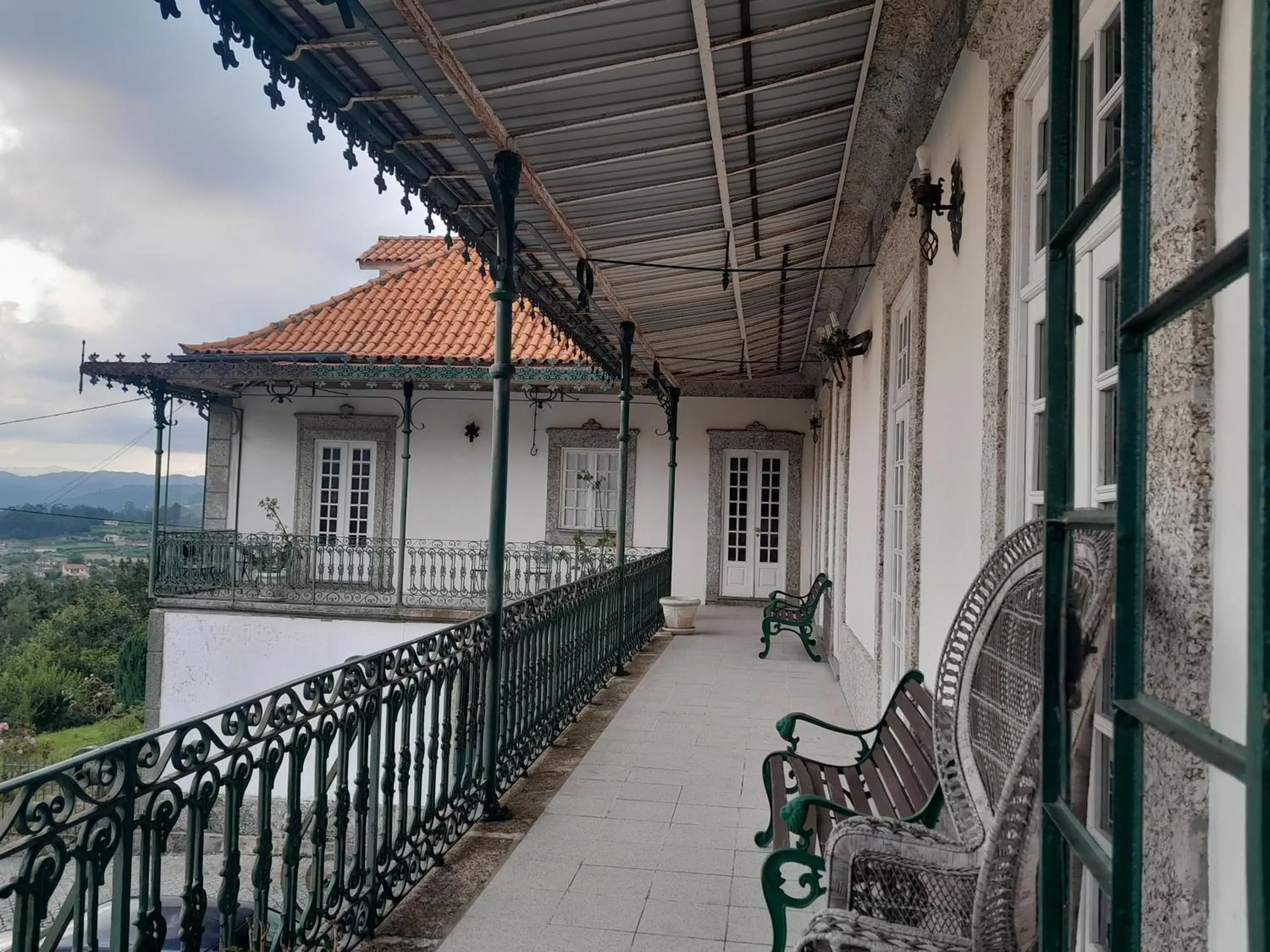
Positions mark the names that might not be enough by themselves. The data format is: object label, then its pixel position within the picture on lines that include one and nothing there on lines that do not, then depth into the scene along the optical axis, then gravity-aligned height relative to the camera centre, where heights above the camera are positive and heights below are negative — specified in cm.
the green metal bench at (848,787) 246 -93
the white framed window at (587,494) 1362 +26
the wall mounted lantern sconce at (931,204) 333 +125
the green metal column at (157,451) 1092 +62
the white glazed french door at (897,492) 467 +15
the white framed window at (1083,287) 195 +58
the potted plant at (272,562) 1115 -76
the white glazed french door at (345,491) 1389 +20
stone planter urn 1015 -116
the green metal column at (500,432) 389 +35
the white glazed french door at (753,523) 1334 -13
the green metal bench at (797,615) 857 -97
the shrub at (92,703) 1458 -340
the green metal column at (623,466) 747 +42
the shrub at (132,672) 1364 -267
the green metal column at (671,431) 1127 +106
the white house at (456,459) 1245 +75
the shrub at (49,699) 1379 -321
